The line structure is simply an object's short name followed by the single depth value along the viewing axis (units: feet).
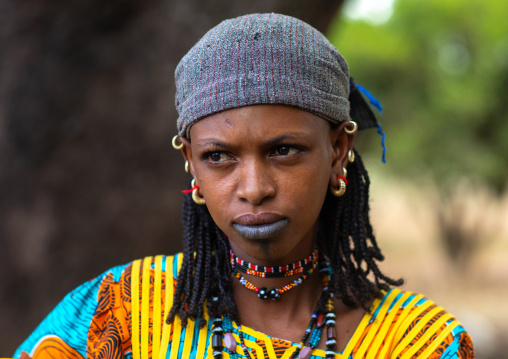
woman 3.95
